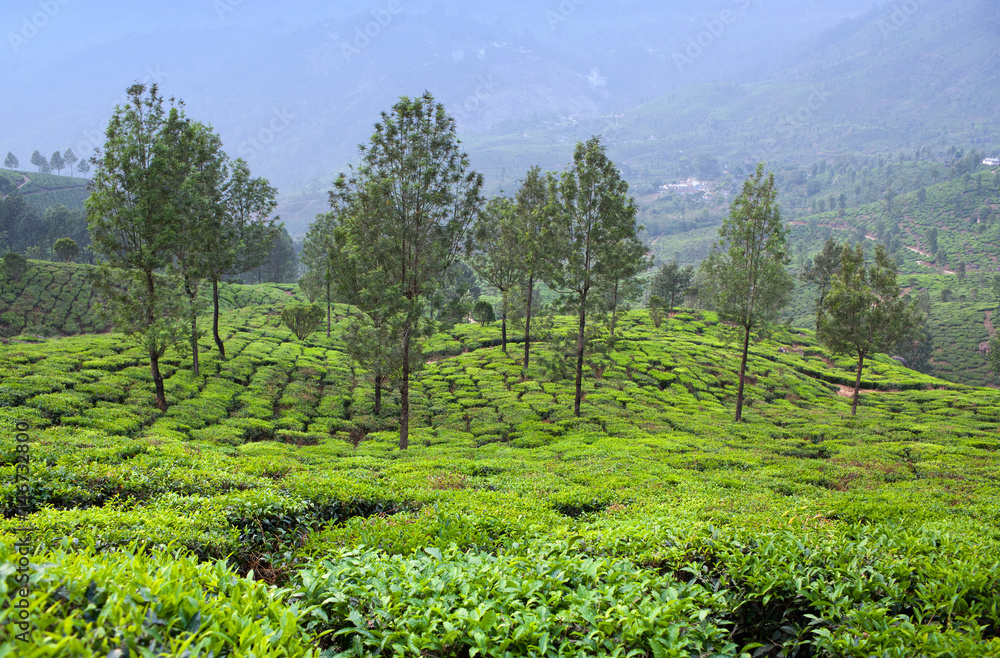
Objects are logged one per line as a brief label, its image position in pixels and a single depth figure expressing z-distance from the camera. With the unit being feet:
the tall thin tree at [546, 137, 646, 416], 76.89
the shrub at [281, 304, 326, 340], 121.60
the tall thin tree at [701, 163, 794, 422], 79.25
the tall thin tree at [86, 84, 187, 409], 65.05
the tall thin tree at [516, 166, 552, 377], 95.73
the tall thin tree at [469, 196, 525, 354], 114.21
